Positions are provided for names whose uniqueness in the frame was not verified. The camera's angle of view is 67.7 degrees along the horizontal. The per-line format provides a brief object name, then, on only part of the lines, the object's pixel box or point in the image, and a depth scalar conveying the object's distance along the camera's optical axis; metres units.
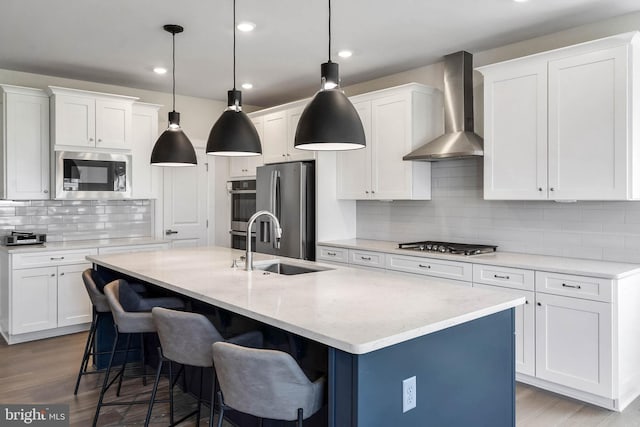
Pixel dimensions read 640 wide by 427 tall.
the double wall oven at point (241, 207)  5.94
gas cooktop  3.83
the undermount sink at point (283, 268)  3.22
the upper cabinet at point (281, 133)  5.22
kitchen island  1.65
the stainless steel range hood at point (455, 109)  4.07
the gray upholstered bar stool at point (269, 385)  1.71
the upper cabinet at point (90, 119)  4.64
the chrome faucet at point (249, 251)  3.02
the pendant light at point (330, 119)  2.32
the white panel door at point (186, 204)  5.84
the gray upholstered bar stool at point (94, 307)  3.16
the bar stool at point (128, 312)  2.68
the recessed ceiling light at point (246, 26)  3.55
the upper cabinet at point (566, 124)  3.07
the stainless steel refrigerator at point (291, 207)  5.00
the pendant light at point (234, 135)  3.02
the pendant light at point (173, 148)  3.68
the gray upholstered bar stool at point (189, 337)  2.16
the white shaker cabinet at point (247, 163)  5.79
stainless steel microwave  4.71
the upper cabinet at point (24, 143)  4.51
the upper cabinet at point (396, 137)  4.40
